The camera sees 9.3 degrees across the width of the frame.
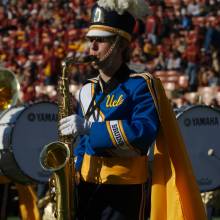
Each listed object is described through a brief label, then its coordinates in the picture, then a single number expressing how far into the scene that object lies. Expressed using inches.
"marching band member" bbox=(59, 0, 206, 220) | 264.8
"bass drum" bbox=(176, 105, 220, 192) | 457.6
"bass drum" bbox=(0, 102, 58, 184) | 449.4
